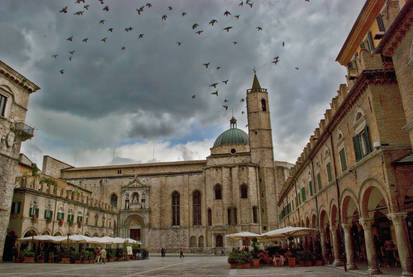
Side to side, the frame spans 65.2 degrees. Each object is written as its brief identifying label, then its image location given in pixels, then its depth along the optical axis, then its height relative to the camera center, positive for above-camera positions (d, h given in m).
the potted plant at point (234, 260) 21.08 -1.67
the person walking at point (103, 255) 27.88 -1.44
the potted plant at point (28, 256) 27.36 -1.31
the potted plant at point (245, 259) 21.08 -1.68
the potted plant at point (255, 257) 21.78 -1.63
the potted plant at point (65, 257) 27.77 -1.52
